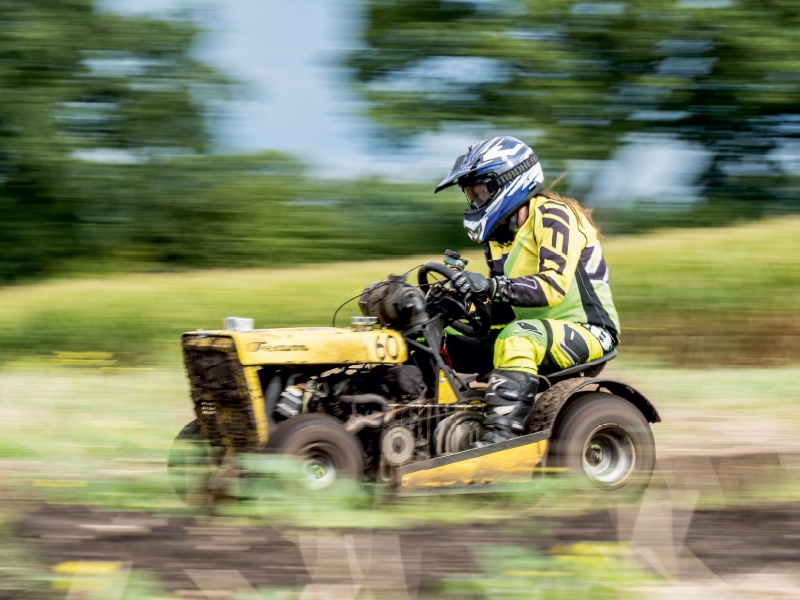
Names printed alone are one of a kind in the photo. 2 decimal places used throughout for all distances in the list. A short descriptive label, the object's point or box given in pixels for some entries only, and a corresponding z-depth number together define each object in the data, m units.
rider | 11.45
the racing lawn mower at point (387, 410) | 10.70
